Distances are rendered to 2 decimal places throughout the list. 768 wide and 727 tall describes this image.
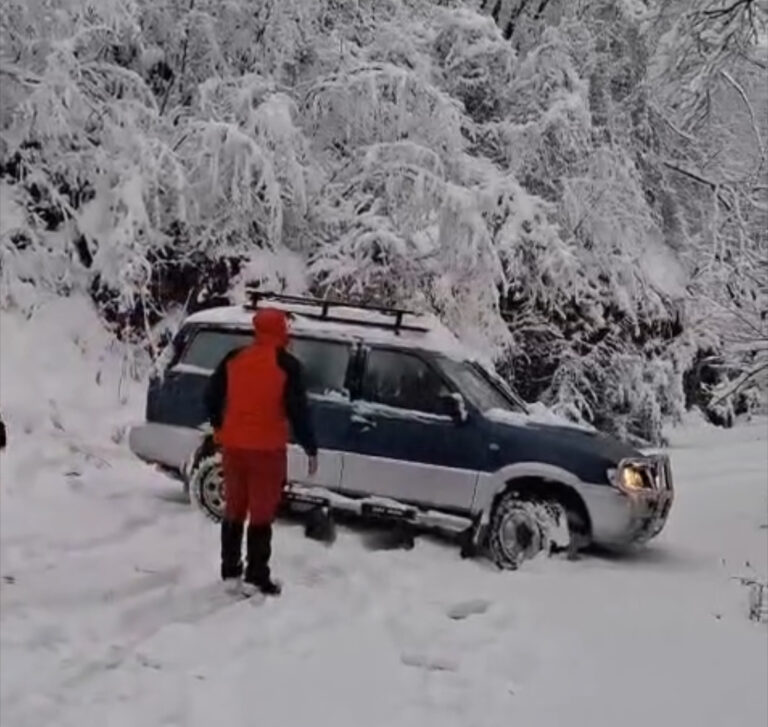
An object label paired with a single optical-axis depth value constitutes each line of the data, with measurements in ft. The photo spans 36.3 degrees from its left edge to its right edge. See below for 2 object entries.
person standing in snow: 23.50
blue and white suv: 28.99
